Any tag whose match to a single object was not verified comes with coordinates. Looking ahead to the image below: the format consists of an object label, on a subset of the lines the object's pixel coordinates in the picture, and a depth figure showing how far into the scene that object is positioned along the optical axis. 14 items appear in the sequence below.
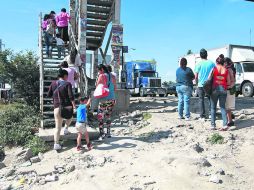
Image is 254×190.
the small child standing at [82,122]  8.48
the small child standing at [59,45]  15.22
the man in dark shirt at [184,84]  10.59
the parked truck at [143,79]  32.28
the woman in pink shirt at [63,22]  15.96
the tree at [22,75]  15.41
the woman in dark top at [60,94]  8.47
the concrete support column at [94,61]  20.77
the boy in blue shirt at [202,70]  9.63
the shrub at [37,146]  8.96
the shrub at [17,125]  10.41
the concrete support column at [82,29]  14.48
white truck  24.09
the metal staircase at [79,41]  12.01
